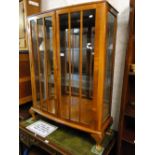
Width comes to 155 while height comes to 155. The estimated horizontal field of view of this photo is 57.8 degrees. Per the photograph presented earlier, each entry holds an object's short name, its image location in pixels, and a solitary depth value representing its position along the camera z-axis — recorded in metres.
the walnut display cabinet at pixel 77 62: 1.04
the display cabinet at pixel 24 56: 1.69
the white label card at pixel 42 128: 1.36
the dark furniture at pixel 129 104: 1.06
